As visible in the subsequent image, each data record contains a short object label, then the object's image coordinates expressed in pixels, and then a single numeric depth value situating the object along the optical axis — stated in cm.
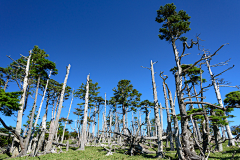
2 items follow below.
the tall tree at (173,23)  1214
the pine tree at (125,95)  2770
